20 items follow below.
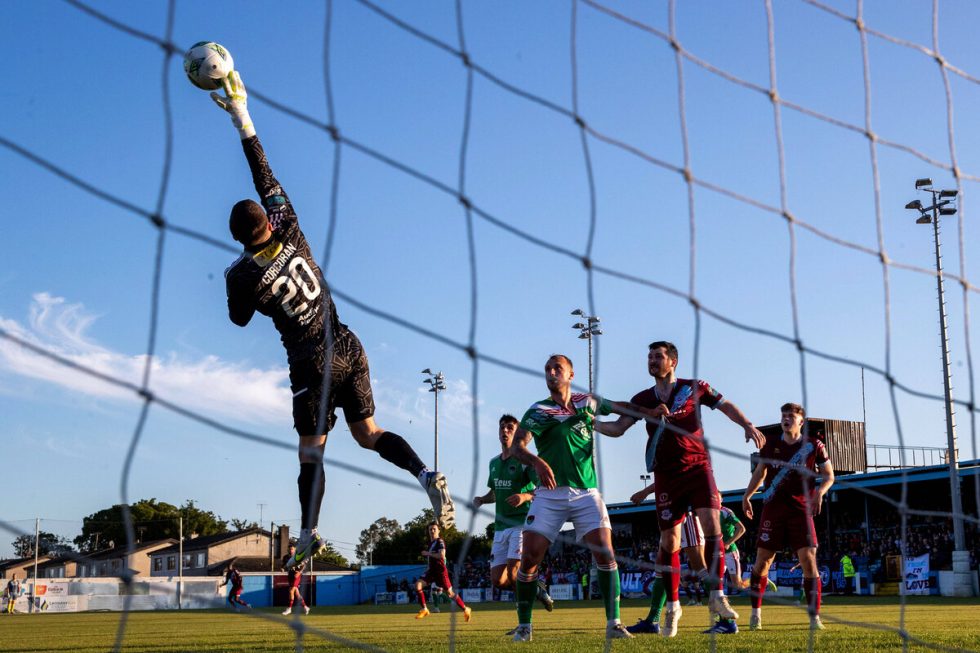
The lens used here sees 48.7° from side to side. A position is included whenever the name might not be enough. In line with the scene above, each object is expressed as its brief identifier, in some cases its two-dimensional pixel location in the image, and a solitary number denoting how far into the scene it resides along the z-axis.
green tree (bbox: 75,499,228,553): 53.07
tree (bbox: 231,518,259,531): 84.06
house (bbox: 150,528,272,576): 67.88
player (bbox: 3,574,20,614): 34.49
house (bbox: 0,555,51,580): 50.62
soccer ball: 5.10
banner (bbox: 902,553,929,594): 24.02
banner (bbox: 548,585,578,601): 28.89
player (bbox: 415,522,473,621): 14.70
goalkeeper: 5.34
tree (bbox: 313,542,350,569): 76.69
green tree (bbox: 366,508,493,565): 51.65
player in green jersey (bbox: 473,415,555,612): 9.18
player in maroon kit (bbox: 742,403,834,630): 8.37
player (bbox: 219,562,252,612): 22.98
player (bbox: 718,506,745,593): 12.12
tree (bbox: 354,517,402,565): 75.51
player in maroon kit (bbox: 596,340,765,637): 7.20
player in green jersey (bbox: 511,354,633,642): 6.46
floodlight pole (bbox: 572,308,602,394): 23.92
